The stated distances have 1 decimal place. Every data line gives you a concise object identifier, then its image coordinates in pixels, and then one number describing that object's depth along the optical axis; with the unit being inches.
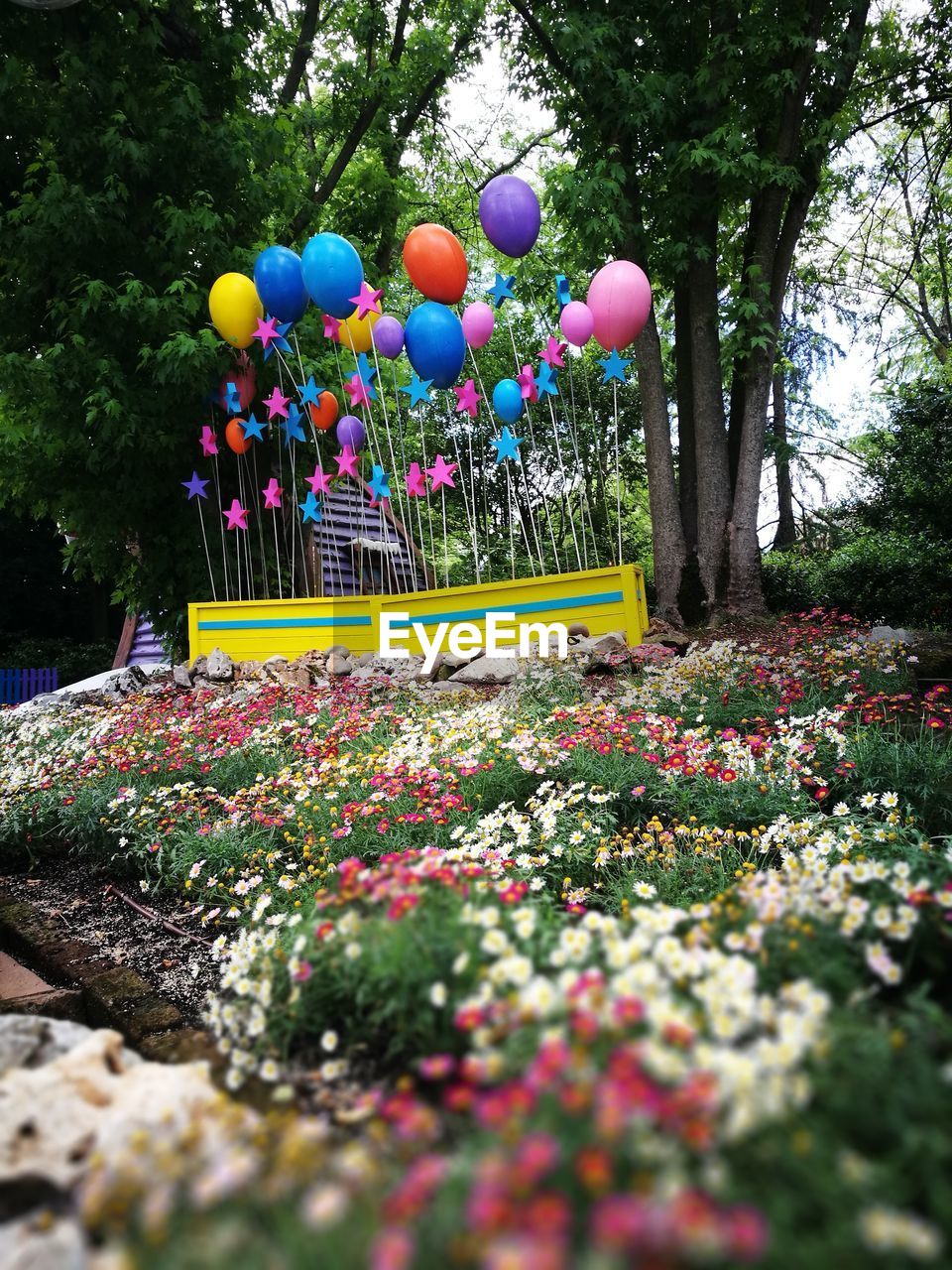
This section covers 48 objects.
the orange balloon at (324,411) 354.9
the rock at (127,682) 345.7
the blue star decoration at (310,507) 350.6
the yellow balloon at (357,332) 304.2
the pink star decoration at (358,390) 311.4
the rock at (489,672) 252.2
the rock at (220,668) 310.5
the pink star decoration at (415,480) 309.3
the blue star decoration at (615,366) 277.6
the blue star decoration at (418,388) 291.0
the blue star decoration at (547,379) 288.5
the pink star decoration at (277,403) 320.5
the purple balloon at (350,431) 345.7
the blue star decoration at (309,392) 321.4
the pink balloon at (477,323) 302.7
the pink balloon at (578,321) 277.9
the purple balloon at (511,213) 255.1
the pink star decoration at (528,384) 291.9
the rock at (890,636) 217.7
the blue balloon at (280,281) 280.3
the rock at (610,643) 252.5
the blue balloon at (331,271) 265.6
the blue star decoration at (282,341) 310.3
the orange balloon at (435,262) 262.8
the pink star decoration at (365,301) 276.8
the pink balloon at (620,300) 261.1
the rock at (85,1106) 43.9
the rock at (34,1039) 59.9
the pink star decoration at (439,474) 301.3
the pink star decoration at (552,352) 280.5
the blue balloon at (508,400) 319.0
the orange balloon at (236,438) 330.0
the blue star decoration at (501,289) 289.7
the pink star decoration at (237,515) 345.7
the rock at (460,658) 276.2
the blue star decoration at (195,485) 345.7
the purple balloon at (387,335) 306.2
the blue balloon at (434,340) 271.9
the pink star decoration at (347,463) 318.3
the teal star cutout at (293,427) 331.9
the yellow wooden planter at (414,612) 265.4
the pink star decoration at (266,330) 302.0
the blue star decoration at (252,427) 330.6
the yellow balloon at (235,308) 293.3
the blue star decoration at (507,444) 306.2
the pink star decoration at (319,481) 337.7
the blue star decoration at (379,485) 322.3
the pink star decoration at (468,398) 302.2
